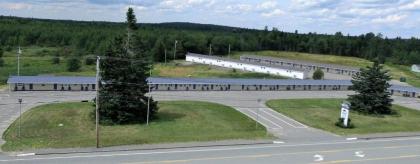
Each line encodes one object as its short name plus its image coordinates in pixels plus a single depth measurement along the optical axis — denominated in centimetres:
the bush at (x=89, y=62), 11949
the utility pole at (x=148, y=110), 4688
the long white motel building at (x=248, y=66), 10612
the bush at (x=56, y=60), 12194
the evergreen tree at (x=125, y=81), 4641
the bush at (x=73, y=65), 10469
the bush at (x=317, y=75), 10538
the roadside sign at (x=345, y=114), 4850
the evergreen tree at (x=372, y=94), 5944
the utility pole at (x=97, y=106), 3232
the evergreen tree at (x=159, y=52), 13375
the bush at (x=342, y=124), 4880
